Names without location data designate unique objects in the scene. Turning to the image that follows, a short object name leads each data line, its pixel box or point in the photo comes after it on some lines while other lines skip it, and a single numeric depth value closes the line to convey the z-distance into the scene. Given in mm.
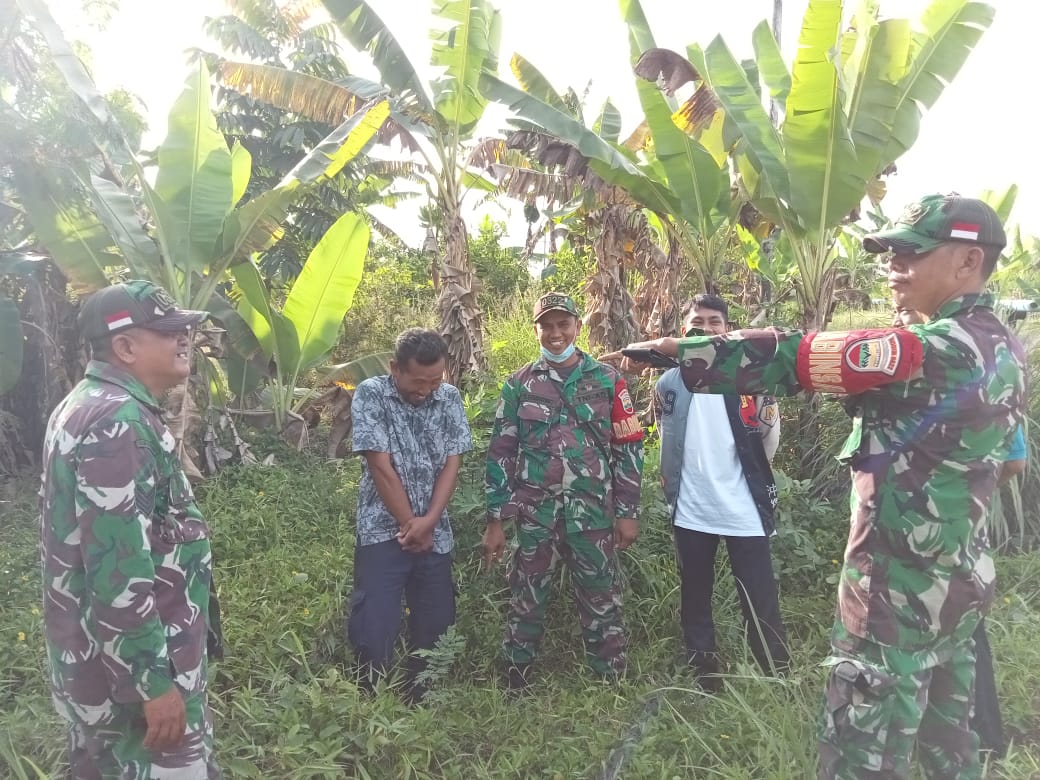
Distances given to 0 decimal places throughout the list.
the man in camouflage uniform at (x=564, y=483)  2781
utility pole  9609
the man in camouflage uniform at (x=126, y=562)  1458
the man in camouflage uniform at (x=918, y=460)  1520
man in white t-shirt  2678
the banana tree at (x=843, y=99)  3908
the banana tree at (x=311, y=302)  5434
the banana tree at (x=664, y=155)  4719
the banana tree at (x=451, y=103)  5316
